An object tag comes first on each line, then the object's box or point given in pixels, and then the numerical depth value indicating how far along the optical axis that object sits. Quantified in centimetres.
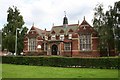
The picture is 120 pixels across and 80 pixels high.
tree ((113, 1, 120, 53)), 1851
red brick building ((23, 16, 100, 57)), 2132
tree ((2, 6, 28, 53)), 2453
